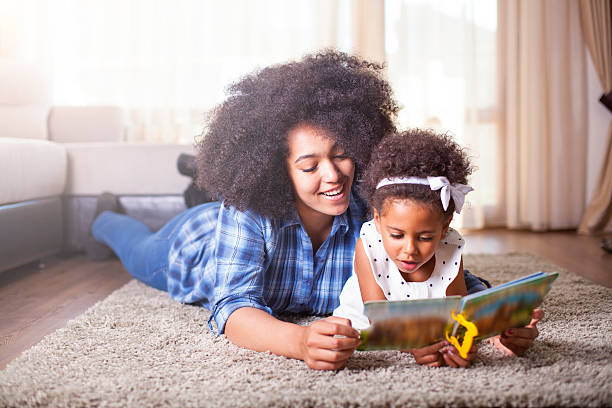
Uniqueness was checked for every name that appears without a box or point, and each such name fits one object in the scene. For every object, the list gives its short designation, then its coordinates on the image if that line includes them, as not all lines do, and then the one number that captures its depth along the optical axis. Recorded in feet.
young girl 3.80
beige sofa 7.12
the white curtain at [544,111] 11.68
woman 4.34
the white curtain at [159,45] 12.50
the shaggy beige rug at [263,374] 3.12
